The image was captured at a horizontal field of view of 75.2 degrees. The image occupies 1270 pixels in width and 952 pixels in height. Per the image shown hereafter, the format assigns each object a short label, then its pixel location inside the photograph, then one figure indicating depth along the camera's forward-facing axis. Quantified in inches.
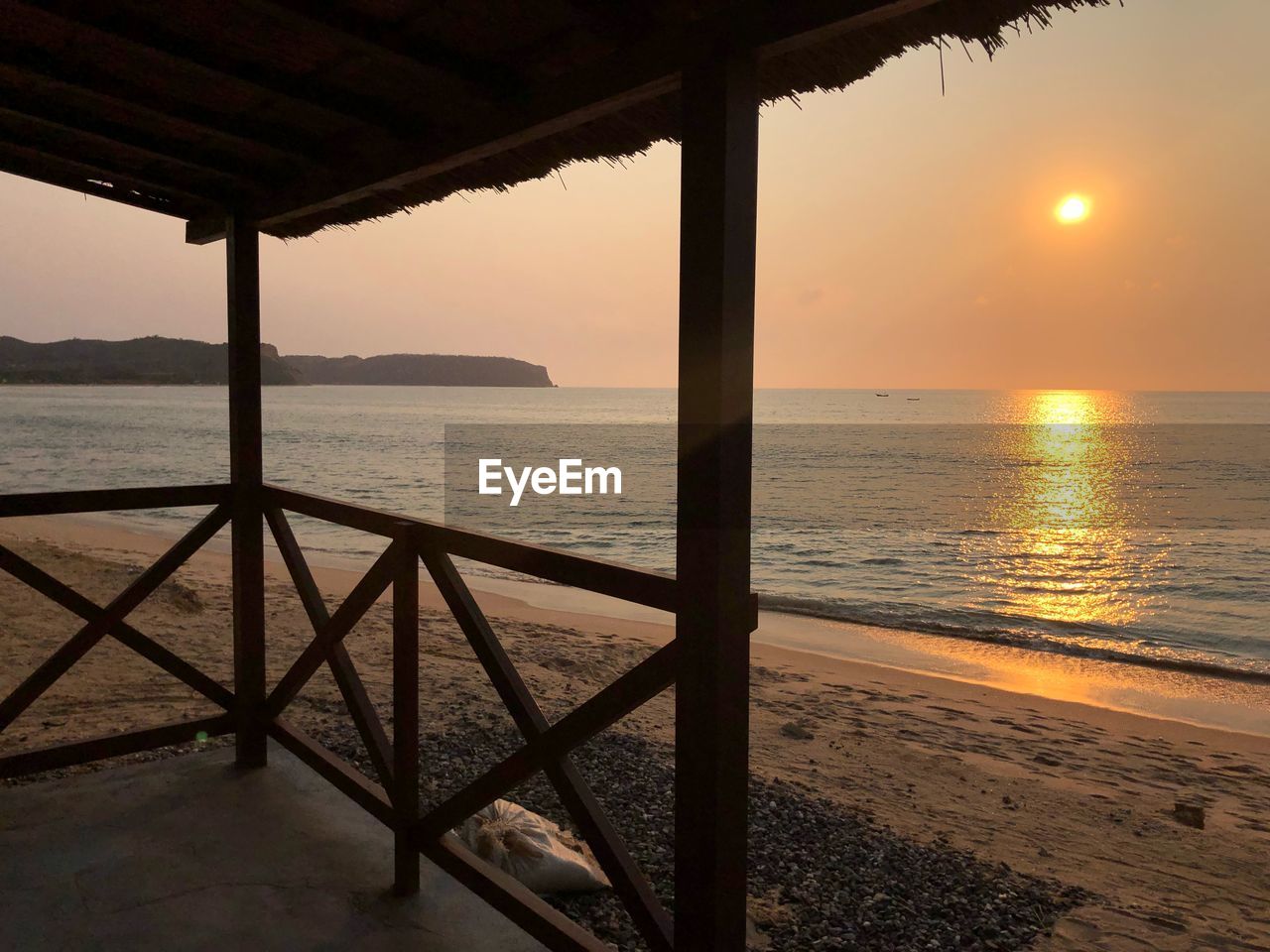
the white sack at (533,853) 123.1
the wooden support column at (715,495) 68.8
